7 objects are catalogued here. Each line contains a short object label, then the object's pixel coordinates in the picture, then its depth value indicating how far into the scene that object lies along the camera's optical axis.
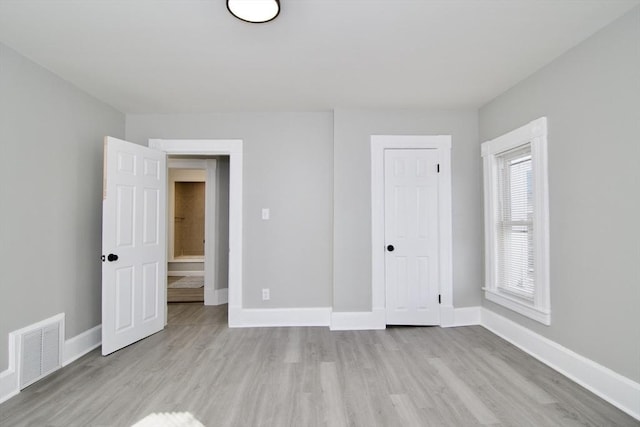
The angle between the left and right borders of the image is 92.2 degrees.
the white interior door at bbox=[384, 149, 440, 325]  3.54
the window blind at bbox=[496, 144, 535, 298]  2.89
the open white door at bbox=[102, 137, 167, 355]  2.89
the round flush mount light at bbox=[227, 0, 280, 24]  1.73
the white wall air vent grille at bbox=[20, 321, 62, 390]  2.30
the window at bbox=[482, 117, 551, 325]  2.62
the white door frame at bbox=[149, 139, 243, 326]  3.61
